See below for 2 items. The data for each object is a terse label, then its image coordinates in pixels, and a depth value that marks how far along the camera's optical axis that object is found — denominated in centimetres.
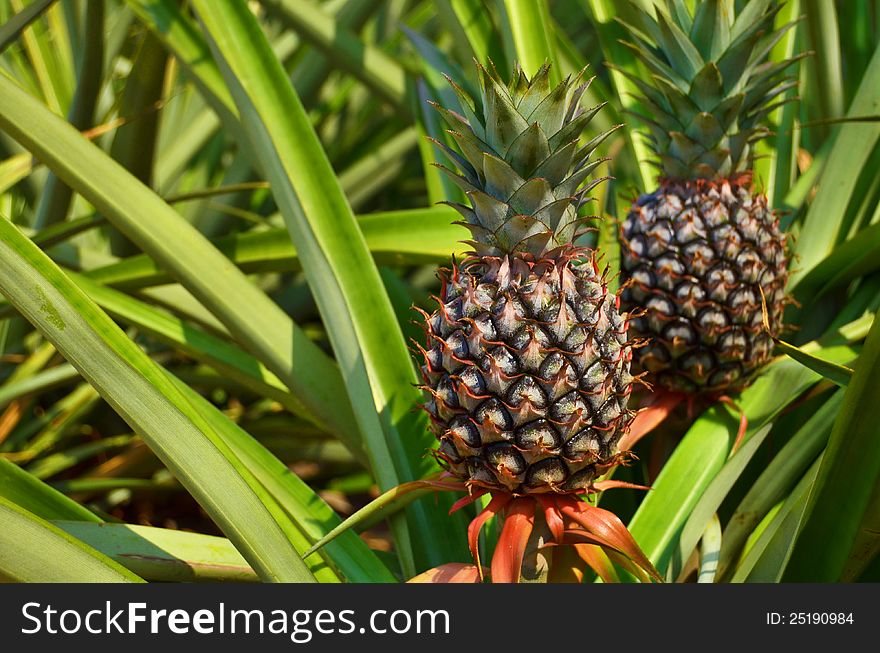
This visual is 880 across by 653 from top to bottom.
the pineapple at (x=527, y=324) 98
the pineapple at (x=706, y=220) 126
